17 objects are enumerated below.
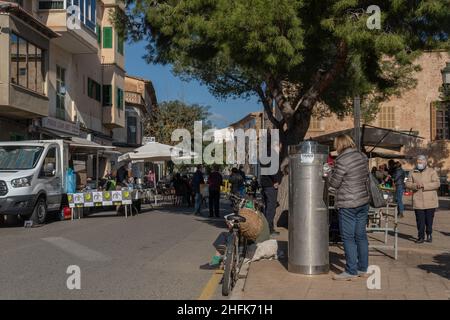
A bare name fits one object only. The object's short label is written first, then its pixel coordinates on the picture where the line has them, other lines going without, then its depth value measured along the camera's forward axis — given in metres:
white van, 15.16
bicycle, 6.95
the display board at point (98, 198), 17.86
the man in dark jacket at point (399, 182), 17.25
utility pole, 12.13
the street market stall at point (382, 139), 17.09
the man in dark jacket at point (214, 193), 19.09
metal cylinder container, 7.79
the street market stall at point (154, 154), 24.91
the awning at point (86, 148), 19.91
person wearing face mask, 11.47
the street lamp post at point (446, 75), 13.32
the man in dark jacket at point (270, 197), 12.50
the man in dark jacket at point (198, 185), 20.39
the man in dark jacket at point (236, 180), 20.61
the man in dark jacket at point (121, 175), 22.84
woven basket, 8.55
